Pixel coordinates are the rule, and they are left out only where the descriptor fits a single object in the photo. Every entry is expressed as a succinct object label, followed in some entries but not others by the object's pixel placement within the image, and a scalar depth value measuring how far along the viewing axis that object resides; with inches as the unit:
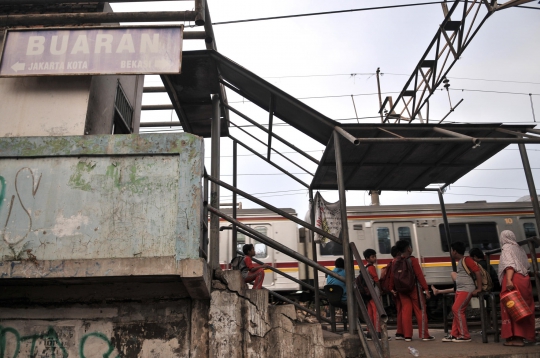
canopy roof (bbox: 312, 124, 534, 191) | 238.7
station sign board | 226.5
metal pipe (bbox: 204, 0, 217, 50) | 251.4
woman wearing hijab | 217.8
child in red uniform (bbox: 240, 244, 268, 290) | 253.8
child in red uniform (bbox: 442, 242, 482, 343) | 239.5
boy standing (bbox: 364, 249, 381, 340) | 255.5
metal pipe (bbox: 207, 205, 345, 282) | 209.0
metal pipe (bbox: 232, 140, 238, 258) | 287.3
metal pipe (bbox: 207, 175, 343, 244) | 219.6
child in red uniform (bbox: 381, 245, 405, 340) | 258.0
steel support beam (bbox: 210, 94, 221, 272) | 229.3
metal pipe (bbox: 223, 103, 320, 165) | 279.1
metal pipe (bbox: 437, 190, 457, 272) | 318.0
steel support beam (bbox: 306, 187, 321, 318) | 280.3
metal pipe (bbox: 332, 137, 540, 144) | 219.6
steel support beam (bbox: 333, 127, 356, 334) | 205.5
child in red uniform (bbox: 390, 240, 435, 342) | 247.8
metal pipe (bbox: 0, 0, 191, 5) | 240.1
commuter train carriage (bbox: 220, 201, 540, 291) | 479.5
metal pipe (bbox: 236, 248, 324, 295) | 279.0
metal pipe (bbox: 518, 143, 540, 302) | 243.7
